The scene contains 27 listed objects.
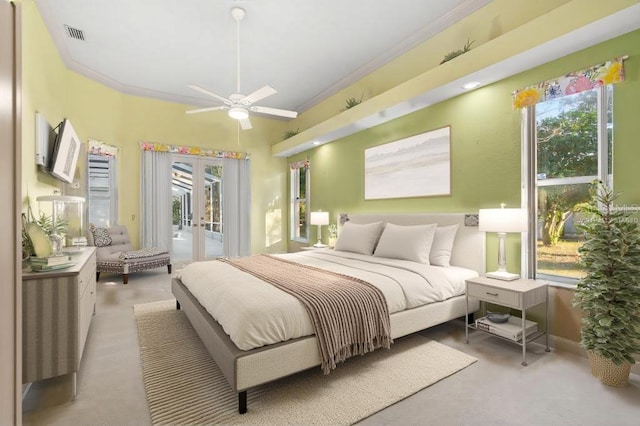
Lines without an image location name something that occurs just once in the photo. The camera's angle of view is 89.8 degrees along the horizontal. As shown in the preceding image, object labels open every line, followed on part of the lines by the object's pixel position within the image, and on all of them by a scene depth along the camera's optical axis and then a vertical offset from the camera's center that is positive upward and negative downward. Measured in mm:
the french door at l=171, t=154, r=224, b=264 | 6359 +90
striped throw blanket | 2160 -718
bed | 1944 -678
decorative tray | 2843 -944
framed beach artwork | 3896 +608
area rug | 1882 -1178
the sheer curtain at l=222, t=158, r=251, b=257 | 6734 +133
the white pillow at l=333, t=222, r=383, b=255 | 4164 -347
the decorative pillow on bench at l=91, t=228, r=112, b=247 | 5230 -400
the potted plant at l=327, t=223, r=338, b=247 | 5591 -375
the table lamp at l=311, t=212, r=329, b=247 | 5699 -124
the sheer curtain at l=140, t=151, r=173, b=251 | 5891 +238
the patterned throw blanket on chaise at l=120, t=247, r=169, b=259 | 5121 -670
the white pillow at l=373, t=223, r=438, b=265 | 3494 -353
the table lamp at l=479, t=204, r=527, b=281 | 2797 -119
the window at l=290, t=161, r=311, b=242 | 6738 +248
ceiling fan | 3344 +1195
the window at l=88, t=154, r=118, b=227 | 5395 +379
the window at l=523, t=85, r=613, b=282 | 2602 +386
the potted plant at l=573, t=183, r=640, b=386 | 2129 -568
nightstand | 2533 -694
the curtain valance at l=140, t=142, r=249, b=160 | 5891 +1214
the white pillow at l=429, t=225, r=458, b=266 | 3486 -377
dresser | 1954 -695
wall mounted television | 3314 +658
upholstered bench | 5066 -679
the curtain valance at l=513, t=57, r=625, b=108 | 2486 +1090
